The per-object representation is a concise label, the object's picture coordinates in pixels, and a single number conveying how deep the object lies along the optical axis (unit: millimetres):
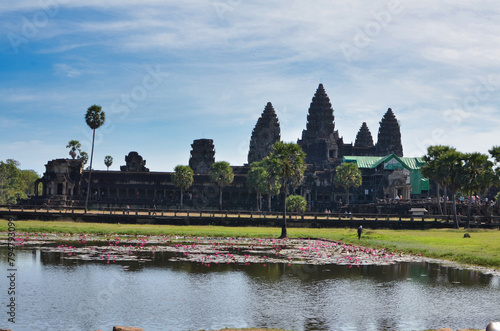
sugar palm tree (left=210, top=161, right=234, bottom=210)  105500
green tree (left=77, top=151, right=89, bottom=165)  151625
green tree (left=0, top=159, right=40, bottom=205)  145375
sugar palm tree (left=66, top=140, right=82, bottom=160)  114312
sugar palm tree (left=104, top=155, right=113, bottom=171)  162125
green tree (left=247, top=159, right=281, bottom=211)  100938
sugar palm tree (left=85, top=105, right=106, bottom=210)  95500
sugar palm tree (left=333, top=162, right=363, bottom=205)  104500
